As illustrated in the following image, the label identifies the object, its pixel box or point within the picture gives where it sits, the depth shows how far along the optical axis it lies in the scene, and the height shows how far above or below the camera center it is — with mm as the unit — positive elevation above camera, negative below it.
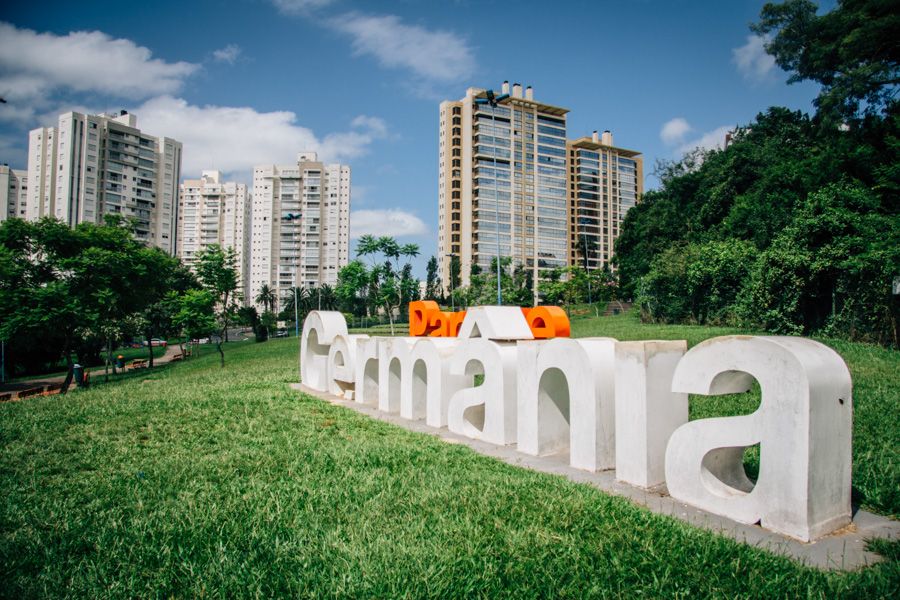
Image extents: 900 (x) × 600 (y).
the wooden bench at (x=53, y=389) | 21994 -3080
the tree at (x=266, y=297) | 98062 +4648
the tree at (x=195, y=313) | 31839 +517
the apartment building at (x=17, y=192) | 83750 +21187
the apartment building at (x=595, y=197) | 108812 +26741
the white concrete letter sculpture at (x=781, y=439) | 4275 -1019
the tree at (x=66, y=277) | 20953 +1970
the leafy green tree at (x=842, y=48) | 22391 +13318
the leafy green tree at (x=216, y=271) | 33938 +3286
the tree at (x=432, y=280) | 92750 +7609
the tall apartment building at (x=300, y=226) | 110188 +20460
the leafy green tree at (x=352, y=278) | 48719 +4144
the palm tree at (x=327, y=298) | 95188 +4365
